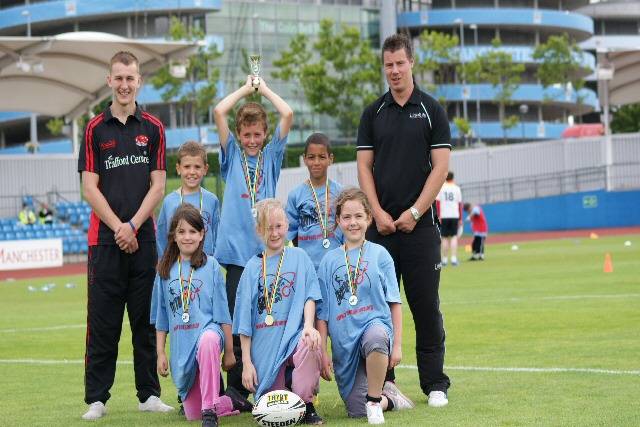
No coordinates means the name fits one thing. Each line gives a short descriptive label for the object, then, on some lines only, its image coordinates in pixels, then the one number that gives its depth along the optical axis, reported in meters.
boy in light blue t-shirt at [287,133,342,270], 9.34
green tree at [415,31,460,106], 72.19
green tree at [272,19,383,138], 66.56
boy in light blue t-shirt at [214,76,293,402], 9.18
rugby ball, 8.06
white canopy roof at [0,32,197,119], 36.00
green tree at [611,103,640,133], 90.25
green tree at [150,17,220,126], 63.06
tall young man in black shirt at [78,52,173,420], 9.30
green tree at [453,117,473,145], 74.06
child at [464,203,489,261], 29.75
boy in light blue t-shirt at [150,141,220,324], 9.62
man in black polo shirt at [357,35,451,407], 9.07
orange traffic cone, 22.77
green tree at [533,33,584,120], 78.88
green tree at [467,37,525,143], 75.44
